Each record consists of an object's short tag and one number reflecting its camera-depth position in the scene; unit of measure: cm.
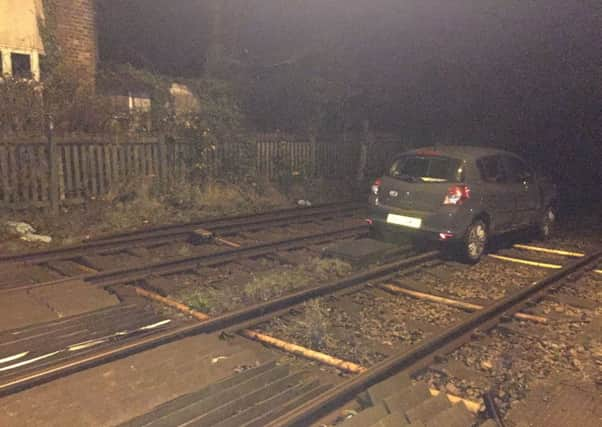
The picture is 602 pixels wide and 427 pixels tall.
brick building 1226
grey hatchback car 772
